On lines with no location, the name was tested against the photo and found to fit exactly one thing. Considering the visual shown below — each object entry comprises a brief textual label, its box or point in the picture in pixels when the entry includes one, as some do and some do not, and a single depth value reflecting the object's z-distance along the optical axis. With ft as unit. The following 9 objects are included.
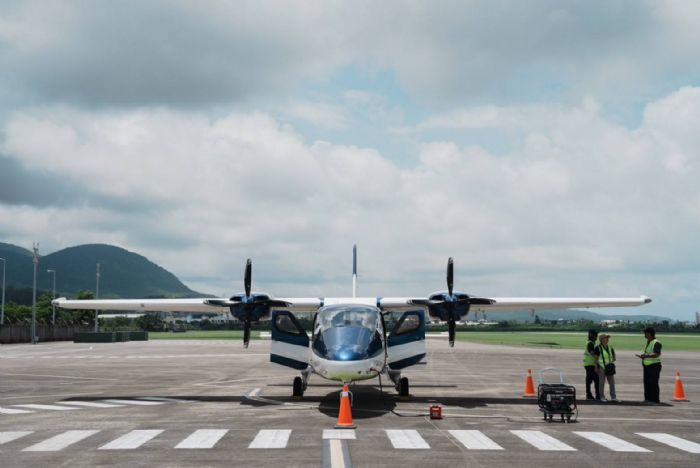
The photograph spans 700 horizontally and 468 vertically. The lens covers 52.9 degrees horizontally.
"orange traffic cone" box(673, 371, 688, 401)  72.68
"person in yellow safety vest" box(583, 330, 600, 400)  69.51
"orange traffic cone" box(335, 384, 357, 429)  49.98
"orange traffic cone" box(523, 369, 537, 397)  74.74
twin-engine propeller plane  59.77
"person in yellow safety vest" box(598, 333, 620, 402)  68.29
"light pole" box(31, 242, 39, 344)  248.73
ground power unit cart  54.39
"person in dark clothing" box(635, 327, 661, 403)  68.39
